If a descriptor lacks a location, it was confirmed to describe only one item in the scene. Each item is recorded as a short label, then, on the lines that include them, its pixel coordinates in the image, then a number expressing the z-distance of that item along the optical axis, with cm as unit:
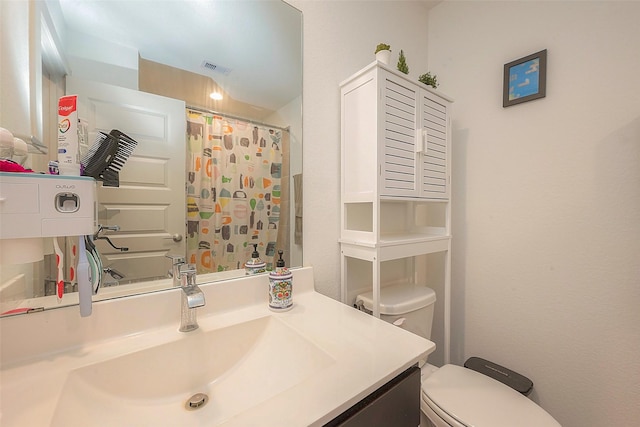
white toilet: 81
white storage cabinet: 98
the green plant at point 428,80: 121
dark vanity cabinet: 45
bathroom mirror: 59
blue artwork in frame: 114
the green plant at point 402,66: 113
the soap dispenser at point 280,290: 80
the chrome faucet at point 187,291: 64
